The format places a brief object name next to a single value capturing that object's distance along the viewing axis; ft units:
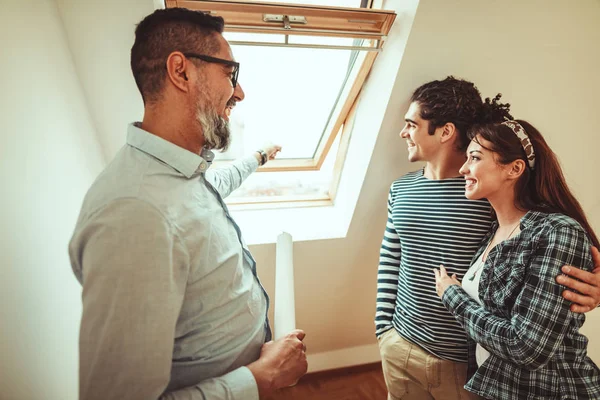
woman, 2.67
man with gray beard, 1.93
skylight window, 3.78
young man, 3.96
